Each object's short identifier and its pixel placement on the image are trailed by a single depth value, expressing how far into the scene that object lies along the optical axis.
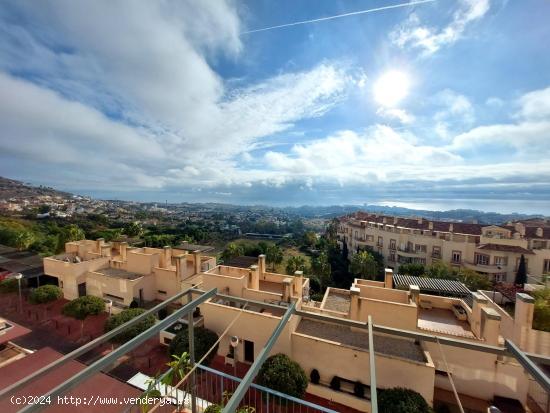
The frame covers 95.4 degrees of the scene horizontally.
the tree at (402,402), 9.41
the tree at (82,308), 17.23
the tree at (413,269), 30.06
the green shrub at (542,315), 14.05
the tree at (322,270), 30.77
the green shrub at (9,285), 23.86
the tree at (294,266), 31.39
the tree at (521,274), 28.74
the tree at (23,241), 36.15
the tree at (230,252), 42.81
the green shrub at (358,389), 11.97
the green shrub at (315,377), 12.63
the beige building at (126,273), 21.67
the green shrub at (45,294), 20.23
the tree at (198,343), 13.41
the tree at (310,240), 73.09
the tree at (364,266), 30.34
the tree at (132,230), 58.19
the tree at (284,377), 10.80
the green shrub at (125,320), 14.81
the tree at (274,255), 38.94
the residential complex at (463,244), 29.88
